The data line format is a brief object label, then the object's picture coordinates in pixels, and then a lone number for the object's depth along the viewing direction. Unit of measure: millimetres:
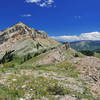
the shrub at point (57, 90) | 11490
